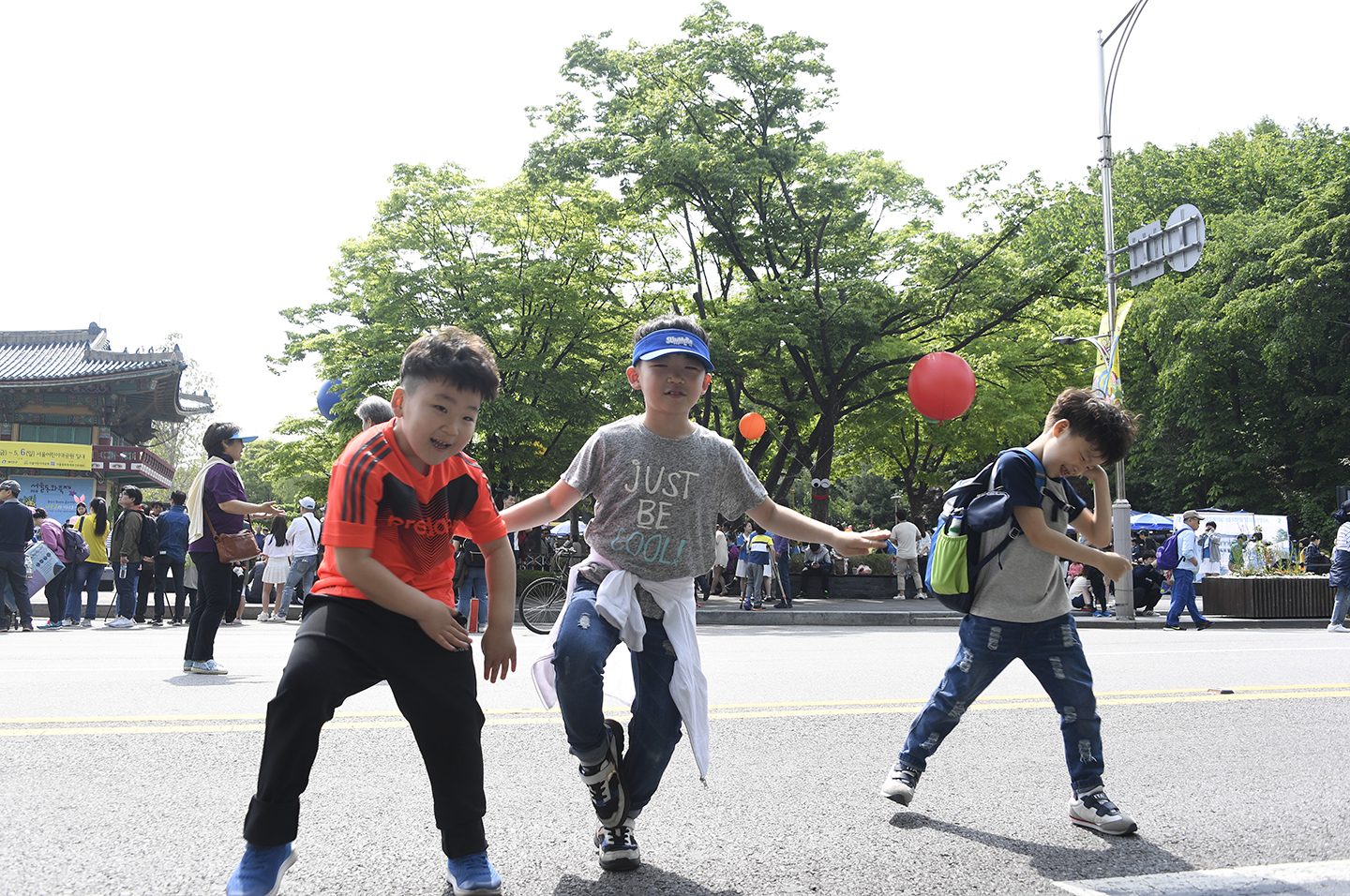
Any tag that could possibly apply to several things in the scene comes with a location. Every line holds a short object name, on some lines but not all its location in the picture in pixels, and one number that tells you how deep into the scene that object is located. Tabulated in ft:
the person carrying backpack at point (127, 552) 43.55
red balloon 48.44
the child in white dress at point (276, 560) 47.37
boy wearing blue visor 9.48
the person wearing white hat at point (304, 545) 44.45
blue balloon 65.82
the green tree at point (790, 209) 65.62
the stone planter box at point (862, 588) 68.59
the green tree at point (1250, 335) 96.32
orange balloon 59.82
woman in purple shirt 21.76
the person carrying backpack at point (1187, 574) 47.44
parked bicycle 40.47
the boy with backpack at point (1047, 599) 11.19
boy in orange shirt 7.89
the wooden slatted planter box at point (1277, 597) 55.01
